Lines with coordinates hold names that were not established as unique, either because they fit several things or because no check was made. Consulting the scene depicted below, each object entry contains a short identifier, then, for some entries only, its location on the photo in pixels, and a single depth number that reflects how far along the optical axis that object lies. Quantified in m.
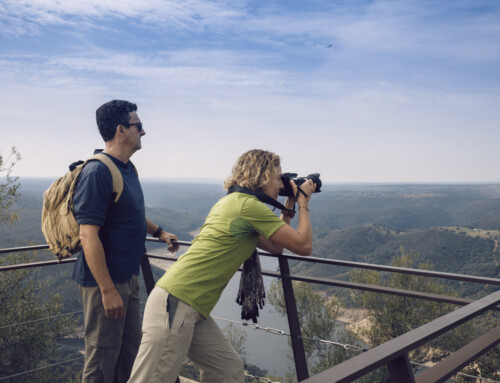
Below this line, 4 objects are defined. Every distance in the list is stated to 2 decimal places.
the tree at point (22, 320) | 17.45
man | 1.83
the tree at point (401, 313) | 29.19
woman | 1.51
